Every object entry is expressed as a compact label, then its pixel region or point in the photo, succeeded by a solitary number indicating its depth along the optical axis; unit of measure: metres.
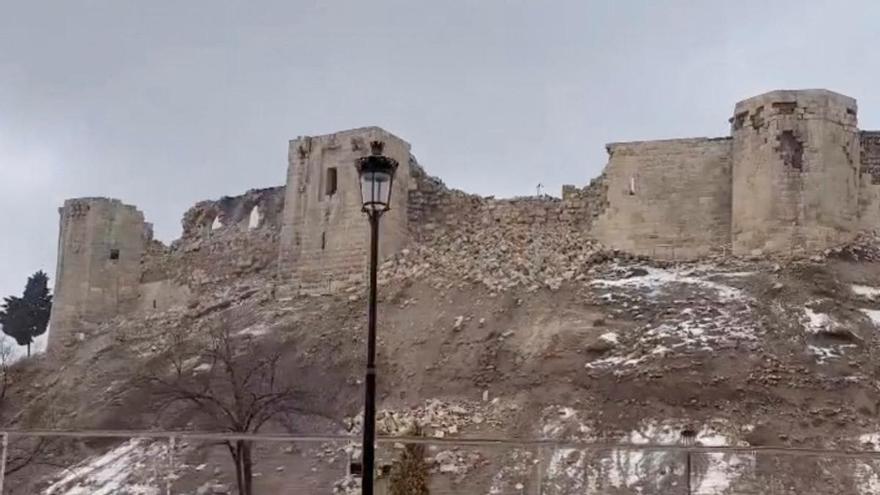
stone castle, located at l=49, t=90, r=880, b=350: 27.92
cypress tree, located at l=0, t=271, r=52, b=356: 50.97
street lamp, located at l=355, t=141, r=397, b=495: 10.97
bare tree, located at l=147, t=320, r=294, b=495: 24.19
